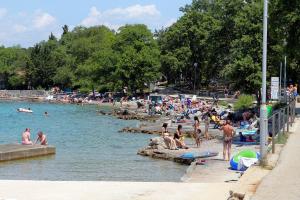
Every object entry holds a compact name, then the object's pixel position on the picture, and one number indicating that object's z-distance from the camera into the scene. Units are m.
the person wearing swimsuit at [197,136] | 33.22
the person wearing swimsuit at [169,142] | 32.34
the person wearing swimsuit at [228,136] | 25.33
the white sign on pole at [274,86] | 22.08
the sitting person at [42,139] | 34.62
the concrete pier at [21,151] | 30.36
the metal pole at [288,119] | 25.61
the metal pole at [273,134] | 18.80
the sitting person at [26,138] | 34.11
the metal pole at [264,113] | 16.41
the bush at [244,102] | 59.28
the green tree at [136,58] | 102.50
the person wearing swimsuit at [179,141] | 32.78
